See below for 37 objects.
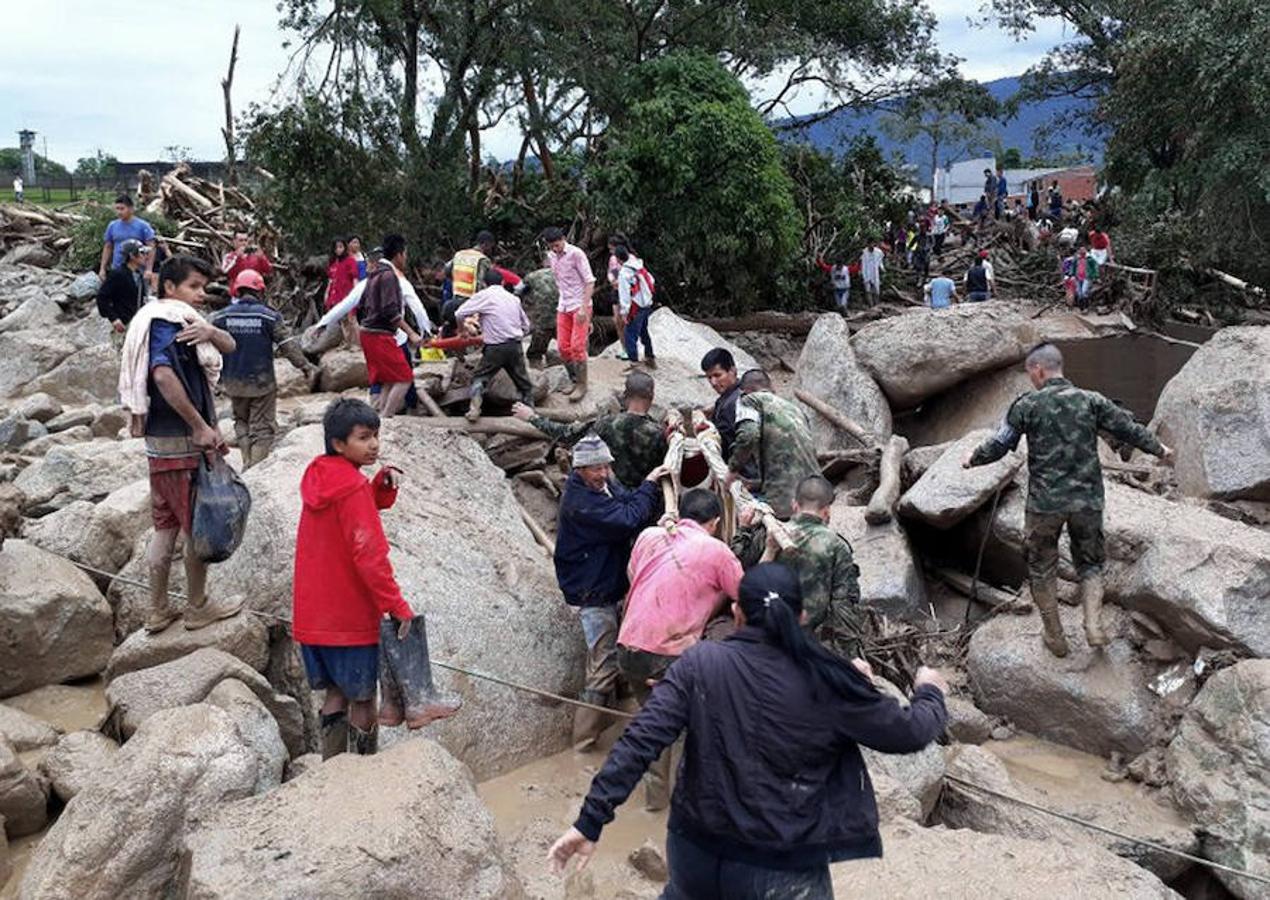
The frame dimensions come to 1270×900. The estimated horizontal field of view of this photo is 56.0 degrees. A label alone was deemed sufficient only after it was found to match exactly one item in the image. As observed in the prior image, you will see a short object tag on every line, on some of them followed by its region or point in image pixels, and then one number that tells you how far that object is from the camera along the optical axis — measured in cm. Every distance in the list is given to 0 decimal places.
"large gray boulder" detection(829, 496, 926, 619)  841
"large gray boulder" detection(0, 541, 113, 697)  607
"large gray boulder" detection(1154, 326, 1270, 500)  920
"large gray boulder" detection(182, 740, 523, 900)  384
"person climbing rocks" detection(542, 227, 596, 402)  997
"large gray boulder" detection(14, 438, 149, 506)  846
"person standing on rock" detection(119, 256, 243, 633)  530
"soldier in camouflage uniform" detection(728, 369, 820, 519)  666
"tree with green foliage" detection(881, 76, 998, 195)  2452
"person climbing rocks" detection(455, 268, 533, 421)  888
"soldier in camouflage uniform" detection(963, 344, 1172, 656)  671
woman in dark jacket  318
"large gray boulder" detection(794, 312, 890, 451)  1146
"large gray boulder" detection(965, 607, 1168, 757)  713
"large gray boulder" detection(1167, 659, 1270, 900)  613
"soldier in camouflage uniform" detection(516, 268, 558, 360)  1193
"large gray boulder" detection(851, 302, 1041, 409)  1145
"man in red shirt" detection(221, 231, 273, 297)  1405
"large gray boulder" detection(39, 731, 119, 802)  504
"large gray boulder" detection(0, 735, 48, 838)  488
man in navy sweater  606
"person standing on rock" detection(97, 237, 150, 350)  1075
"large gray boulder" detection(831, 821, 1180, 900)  483
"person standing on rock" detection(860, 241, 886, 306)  2038
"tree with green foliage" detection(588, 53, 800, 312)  1650
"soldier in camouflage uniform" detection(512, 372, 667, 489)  684
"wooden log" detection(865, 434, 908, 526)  888
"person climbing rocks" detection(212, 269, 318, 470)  765
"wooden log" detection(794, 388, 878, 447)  1091
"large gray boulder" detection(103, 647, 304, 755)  527
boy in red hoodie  452
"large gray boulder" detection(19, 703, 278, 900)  416
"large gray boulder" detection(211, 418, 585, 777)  618
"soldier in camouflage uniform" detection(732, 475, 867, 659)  549
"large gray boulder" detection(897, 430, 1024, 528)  855
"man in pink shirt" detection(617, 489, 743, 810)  536
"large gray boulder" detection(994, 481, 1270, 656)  704
